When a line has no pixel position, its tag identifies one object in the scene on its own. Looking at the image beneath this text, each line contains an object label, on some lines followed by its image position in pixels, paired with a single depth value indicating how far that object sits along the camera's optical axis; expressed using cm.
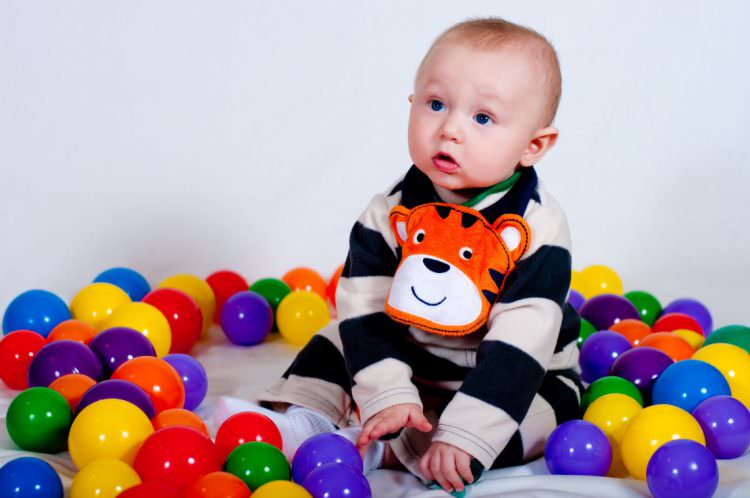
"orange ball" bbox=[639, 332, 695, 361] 238
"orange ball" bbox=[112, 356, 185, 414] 208
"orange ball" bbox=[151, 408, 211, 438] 193
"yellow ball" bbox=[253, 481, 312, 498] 158
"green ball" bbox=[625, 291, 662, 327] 293
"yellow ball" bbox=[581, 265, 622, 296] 311
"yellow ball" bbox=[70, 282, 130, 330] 261
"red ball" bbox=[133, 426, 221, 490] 170
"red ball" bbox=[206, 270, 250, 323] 302
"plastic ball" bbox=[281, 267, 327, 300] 316
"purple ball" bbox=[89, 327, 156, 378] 224
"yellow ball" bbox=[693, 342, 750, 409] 220
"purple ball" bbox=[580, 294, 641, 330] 274
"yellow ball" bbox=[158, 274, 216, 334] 283
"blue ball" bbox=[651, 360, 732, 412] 206
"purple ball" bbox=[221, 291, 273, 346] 272
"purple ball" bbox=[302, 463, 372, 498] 166
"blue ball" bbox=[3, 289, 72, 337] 252
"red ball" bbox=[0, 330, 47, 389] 230
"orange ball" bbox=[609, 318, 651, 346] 258
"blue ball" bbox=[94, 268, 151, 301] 287
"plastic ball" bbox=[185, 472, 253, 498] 160
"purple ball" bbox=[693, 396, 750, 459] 195
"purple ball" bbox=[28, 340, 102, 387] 215
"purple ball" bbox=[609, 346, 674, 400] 222
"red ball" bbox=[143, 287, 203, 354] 260
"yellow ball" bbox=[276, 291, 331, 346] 277
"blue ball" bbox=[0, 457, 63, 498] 166
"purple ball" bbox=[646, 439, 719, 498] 170
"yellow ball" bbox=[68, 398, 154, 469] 182
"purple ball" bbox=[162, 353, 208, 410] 221
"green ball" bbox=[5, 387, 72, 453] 193
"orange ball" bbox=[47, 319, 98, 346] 236
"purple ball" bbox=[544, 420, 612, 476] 186
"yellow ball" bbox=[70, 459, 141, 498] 163
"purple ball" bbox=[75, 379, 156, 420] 197
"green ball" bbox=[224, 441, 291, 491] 172
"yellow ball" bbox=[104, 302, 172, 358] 241
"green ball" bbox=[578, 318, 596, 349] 262
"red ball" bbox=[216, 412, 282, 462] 186
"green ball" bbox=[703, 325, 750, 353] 242
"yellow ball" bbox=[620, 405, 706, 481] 185
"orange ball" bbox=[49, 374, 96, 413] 204
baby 181
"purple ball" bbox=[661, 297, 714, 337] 287
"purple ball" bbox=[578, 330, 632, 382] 239
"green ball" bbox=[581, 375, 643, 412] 213
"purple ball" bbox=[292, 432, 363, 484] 177
